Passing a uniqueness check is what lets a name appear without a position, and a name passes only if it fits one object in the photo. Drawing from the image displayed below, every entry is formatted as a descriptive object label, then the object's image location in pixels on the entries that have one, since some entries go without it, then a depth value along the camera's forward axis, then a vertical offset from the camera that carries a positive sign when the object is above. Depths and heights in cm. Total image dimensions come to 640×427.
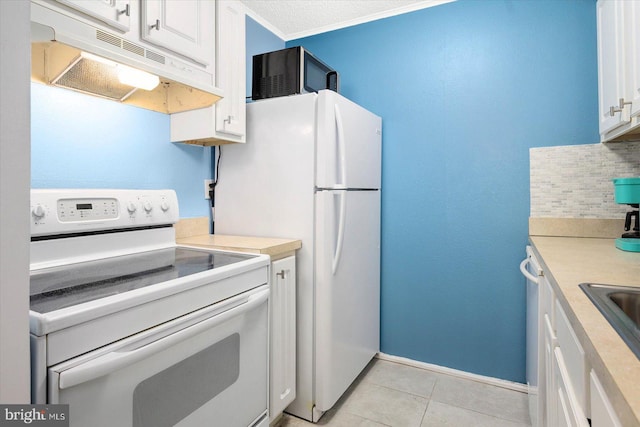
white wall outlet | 211 +14
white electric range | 80 -29
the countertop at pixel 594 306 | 49 -21
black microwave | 194 +79
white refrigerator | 180 +2
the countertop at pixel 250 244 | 157 -15
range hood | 106 +53
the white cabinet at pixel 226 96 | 171 +59
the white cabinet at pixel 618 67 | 139 +65
